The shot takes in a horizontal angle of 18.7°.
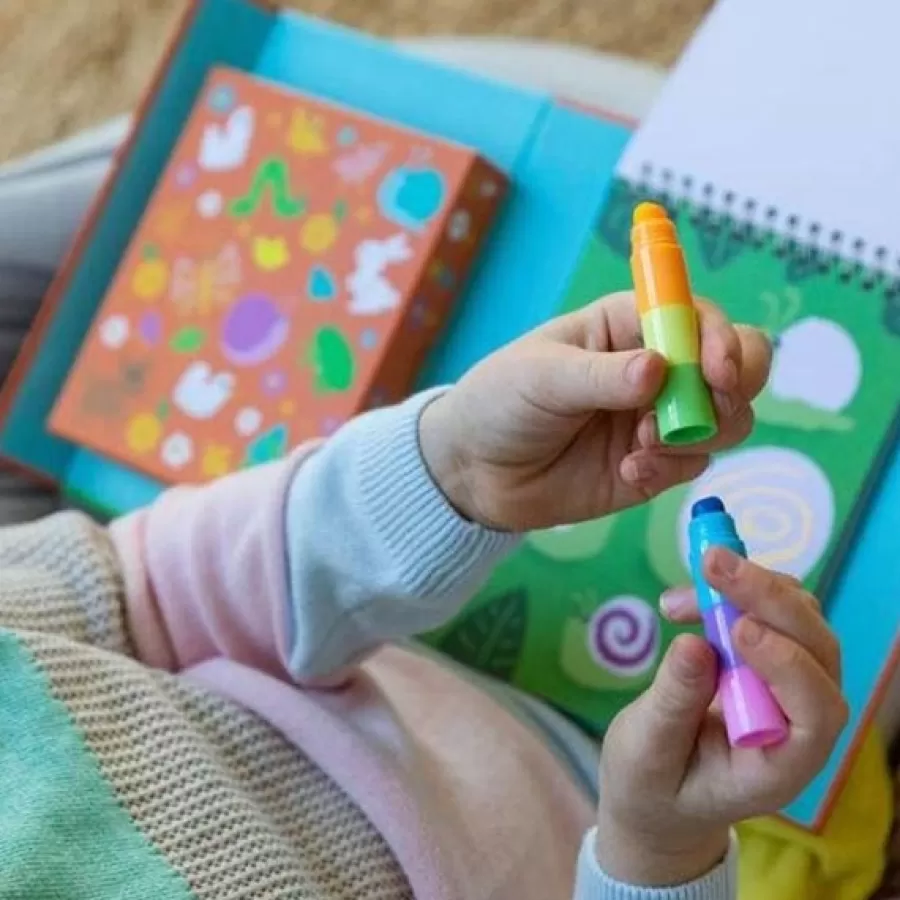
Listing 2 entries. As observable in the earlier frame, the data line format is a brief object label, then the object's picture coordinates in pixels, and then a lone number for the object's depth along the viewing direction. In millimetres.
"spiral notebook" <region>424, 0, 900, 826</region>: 1130
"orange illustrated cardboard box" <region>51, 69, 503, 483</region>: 1252
